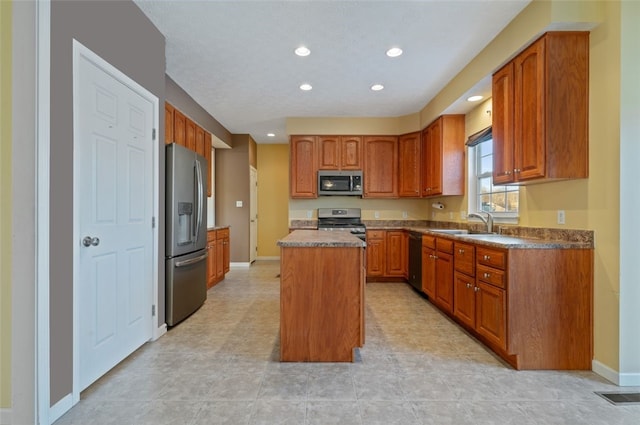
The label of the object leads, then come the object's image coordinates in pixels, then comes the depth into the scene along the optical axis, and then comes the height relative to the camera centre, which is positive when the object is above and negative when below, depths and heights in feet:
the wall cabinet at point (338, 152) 17.42 +3.27
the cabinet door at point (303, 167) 17.42 +2.44
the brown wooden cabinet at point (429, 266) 12.12 -2.19
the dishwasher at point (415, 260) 13.81 -2.24
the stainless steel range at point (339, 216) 18.03 -0.29
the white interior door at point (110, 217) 6.27 -0.14
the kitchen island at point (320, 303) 7.72 -2.27
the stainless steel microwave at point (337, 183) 17.26 +1.54
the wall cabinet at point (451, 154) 14.23 +2.60
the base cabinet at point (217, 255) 15.06 -2.30
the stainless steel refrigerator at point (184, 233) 9.75 -0.75
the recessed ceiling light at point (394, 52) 10.03 +5.19
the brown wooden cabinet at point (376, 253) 16.51 -2.21
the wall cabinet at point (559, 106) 7.37 +2.51
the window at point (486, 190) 10.85 +0.82
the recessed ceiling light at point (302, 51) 9.93 +5.14
